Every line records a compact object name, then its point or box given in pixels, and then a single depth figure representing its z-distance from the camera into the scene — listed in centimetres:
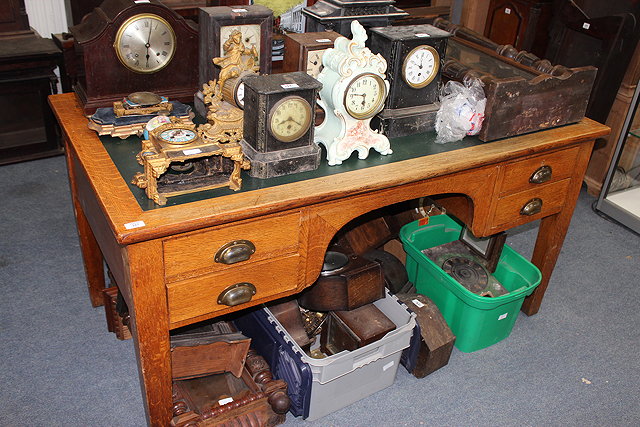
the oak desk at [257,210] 173
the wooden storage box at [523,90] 224
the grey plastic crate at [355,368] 223
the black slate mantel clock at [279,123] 187
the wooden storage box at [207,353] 221
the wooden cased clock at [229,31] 218
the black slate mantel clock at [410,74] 214
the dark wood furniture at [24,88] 361
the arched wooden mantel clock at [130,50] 215
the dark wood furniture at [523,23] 448
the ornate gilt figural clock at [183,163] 175
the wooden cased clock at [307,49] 218
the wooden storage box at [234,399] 215
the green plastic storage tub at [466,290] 262
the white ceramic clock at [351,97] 200
